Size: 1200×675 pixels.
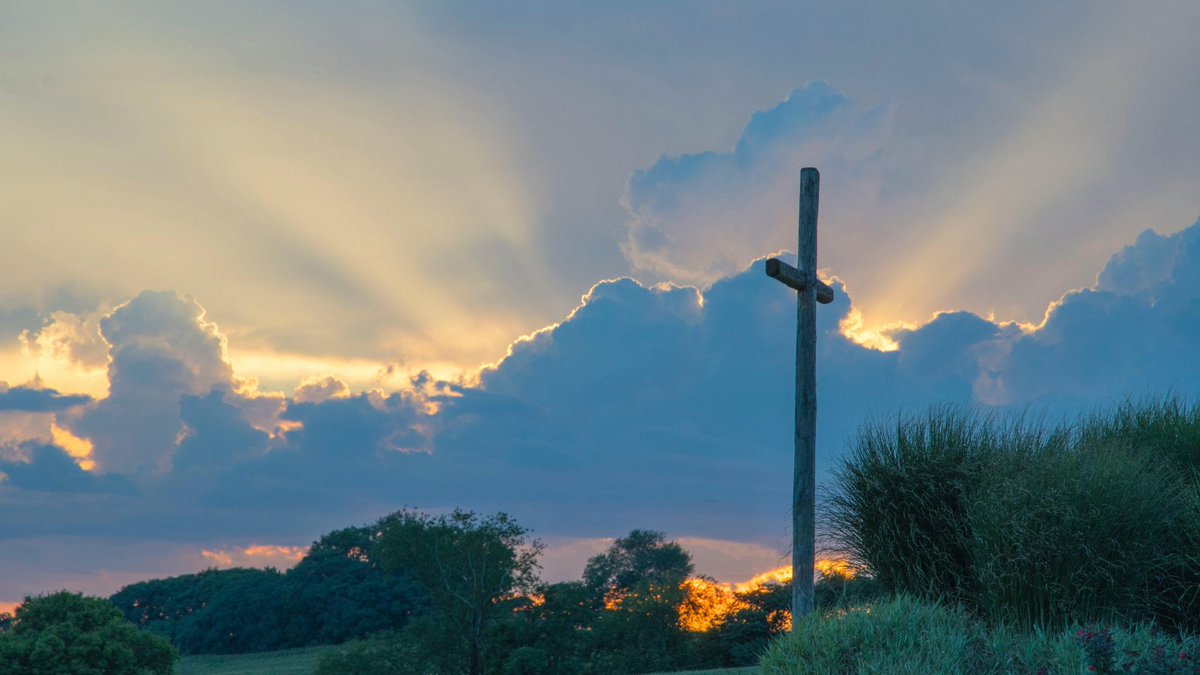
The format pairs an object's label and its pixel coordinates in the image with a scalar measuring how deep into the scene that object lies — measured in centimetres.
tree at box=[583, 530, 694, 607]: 5381
